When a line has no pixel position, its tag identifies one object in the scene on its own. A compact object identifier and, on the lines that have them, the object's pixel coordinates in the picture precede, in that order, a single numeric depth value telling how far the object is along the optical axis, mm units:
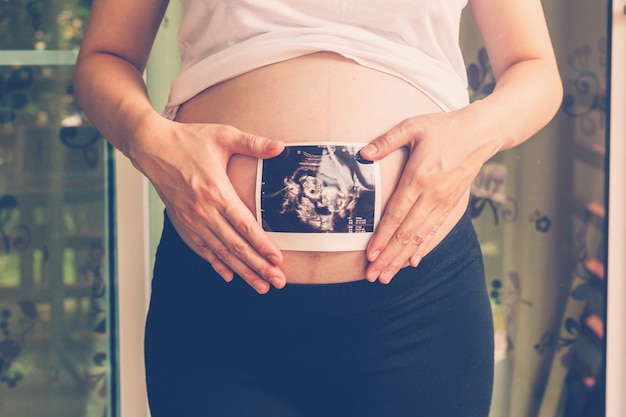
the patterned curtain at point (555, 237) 1701
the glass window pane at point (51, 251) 1742
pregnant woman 719
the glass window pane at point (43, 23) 1698
